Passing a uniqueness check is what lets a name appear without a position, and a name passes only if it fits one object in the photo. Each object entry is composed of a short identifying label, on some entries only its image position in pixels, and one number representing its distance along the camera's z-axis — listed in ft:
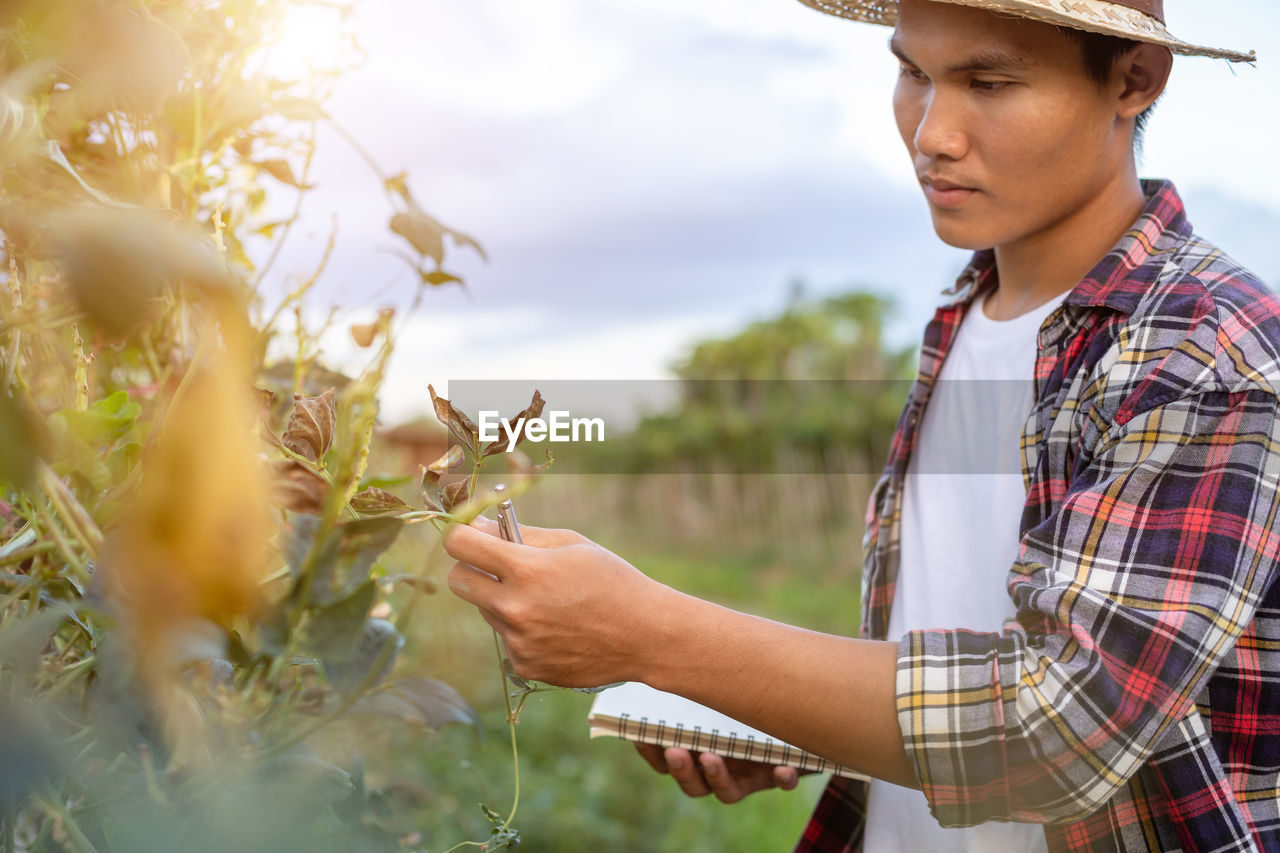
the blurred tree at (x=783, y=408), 35.35
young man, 2.65
